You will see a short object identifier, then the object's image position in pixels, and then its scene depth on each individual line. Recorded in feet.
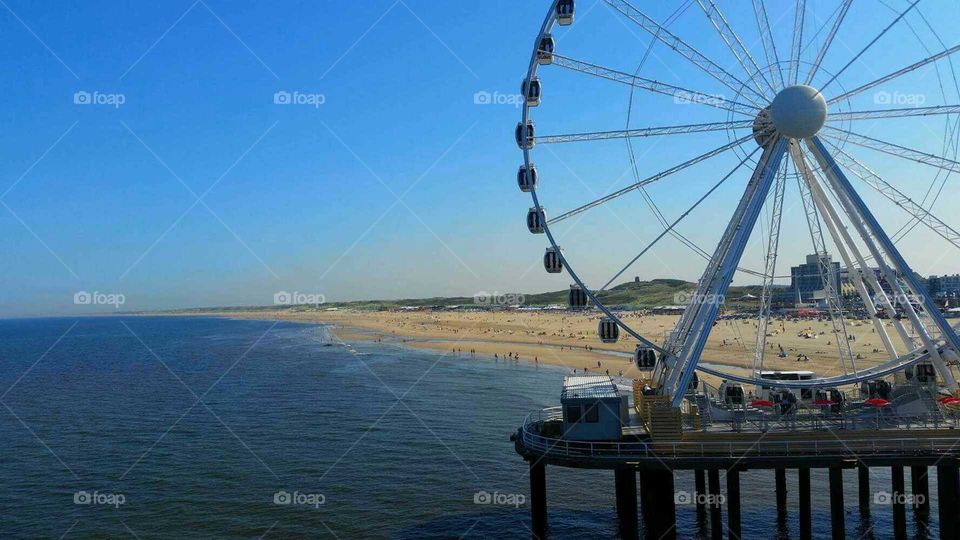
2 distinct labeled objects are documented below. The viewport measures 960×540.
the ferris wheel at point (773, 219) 91.09
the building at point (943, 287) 584.40
